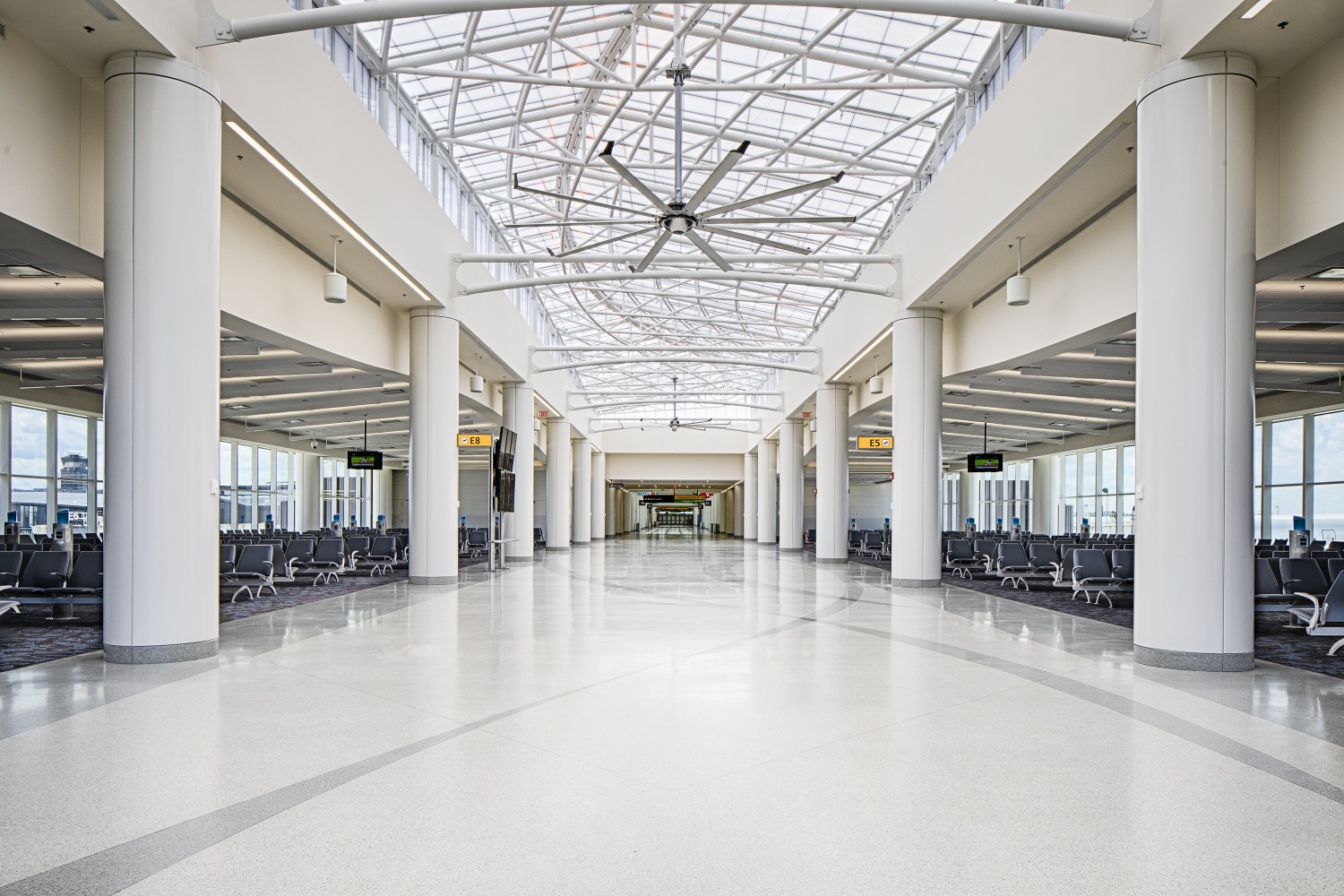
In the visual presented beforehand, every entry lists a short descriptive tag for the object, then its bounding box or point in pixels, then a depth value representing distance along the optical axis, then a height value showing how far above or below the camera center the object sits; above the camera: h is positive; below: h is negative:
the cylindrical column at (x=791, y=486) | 31.73 -0.55
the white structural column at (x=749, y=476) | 48.31 -0.29
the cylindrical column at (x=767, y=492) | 39.19 -0.95
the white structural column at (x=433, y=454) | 15.79 +0.29
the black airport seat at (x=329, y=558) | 17.59 -1.66
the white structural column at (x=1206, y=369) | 7.25 +0.79
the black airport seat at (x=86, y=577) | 10.60 -1.23
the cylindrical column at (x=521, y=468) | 24.92 +0.09
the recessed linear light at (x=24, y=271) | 10.99 +2.43
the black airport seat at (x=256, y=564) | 14.51 -1.46
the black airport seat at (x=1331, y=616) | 7.83 -1.27
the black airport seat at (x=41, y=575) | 10.71 -1.20
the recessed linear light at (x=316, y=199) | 9.05 +3.18
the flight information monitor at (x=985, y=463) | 22.94 +0.16
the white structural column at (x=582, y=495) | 40.03 -1.05
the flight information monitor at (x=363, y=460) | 24.56 +0.31
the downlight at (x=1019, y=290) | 11.65 +2.27
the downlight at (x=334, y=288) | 11.55 +2.30
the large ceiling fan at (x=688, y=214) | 11.92 +3.68
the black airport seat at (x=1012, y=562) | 16.62 -1.66
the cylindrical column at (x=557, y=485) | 31.94 -0.50
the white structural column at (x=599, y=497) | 47.50 -1.37
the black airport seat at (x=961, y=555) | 20.31 -1.87
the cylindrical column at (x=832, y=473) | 24.52 -0.08
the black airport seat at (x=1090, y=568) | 13.82 -1.49
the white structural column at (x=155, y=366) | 7.35 +0.86
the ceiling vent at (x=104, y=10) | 6.69 +3.38
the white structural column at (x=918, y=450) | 15.89 +0.35
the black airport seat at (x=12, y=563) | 11.07 -1.09
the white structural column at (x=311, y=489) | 39.25 -0.76
